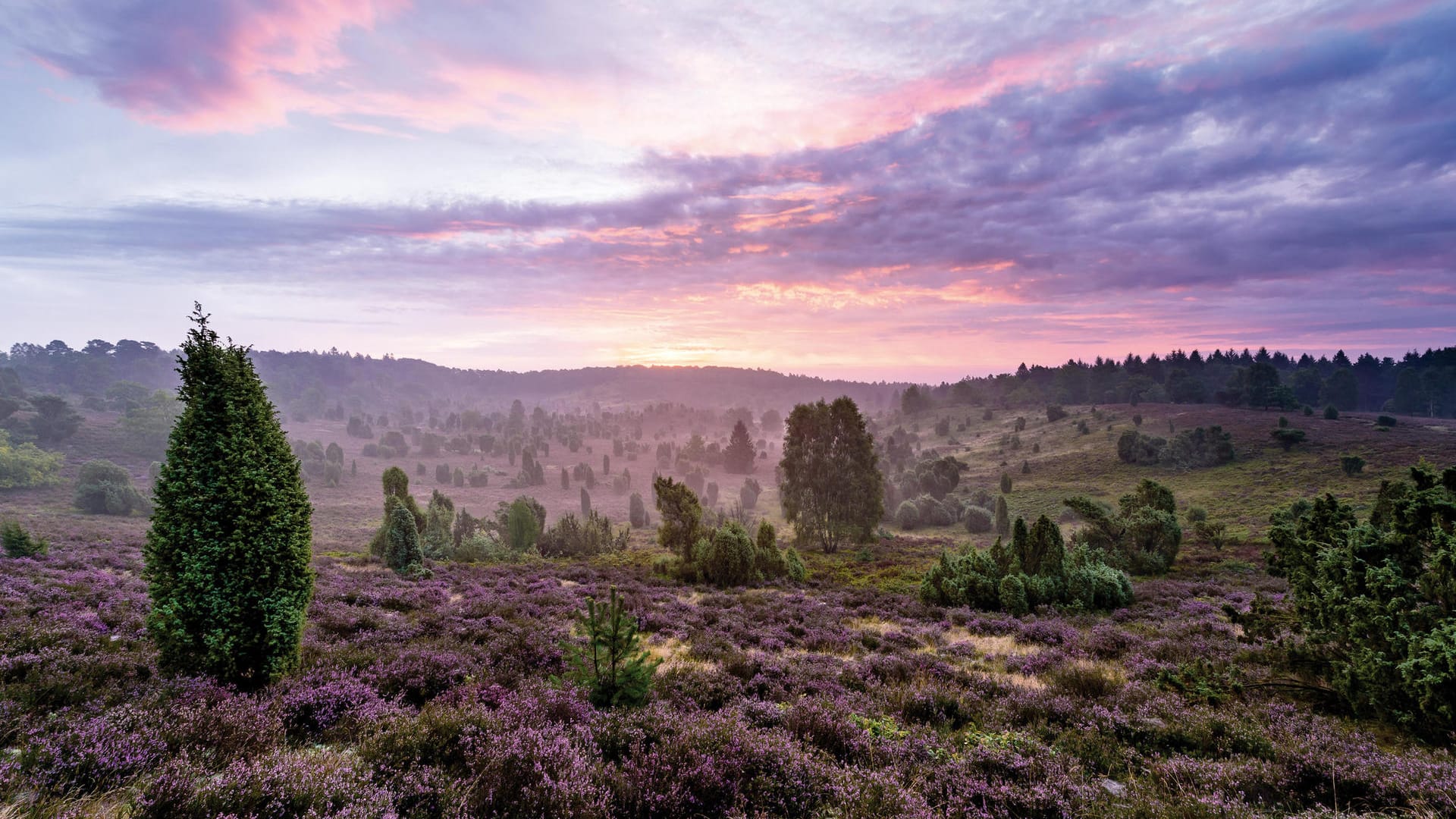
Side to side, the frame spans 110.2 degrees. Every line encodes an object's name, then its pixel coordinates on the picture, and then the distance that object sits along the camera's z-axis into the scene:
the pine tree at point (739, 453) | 156.25
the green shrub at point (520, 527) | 43.22
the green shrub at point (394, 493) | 31.47
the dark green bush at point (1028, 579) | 19.42
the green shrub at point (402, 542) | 26.38
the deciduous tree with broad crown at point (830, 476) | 45.53
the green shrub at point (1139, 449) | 76.19
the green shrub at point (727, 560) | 25.75
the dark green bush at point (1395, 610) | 7.02
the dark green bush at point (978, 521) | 61.69
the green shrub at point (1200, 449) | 71.88
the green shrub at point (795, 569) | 28.25
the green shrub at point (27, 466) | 78.06
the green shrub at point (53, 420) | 113.38
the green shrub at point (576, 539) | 42.81
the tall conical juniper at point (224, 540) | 7.16
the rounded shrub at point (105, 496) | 70.88
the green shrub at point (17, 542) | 18.83
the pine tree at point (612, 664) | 7.54
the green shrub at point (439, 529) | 35.69
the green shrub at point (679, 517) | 31.02
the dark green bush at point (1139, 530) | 29.66
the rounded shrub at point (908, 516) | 68.81
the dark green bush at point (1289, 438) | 70.56
